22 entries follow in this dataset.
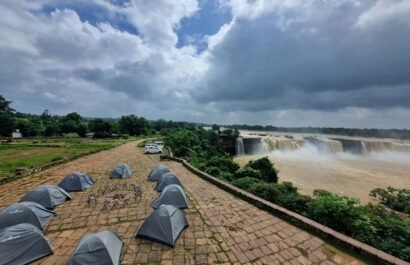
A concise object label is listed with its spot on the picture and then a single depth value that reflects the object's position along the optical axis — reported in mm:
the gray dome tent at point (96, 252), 4051
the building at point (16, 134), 48034
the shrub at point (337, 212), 5648
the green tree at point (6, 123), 47156
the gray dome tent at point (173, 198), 7133
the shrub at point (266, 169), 19081
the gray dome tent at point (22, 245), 4230
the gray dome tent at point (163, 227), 5070
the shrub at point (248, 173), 16250
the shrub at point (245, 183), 9790
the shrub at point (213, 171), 13866
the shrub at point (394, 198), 13141
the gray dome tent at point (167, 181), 9266
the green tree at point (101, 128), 56062
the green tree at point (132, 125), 66294
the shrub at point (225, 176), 12973
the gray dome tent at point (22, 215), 5330
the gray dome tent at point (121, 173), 12195
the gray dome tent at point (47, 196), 7305
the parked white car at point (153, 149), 25439
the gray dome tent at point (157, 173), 11445
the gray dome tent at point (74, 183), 9633
